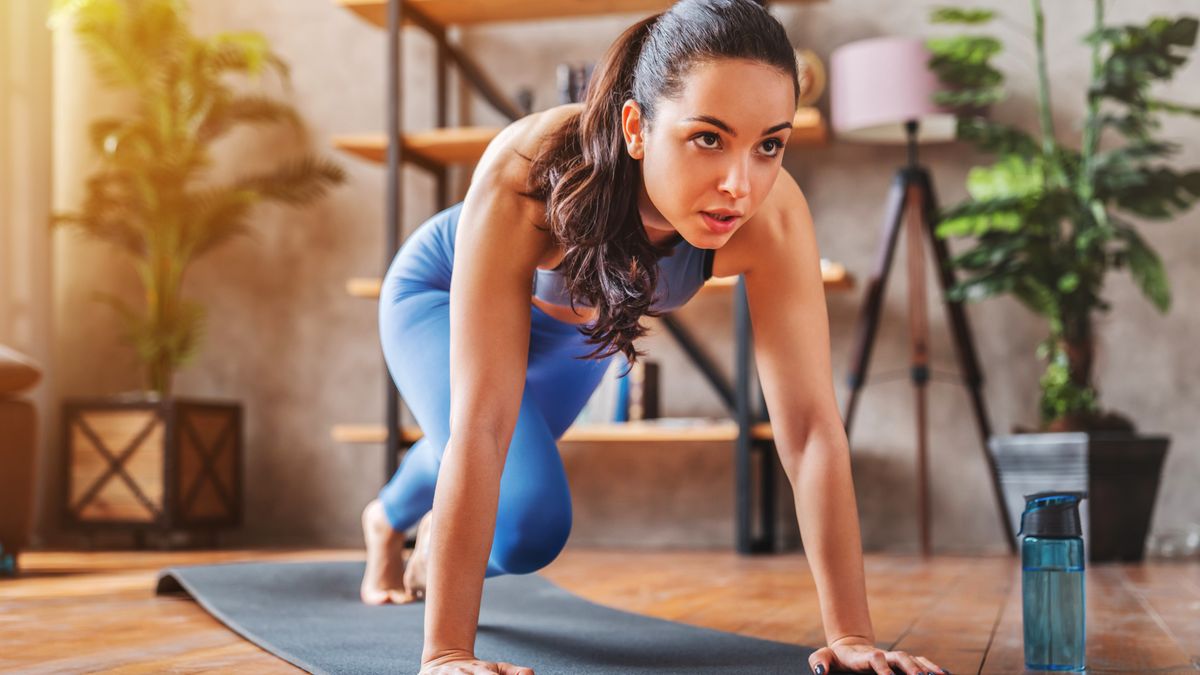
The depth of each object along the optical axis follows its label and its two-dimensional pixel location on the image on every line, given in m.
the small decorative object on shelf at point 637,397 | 3.63
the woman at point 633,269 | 1.21
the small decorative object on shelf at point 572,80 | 3.54
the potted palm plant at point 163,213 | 3.67
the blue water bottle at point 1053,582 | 1.38
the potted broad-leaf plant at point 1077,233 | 3.09
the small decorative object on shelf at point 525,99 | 3.70
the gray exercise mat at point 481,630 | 1.48
